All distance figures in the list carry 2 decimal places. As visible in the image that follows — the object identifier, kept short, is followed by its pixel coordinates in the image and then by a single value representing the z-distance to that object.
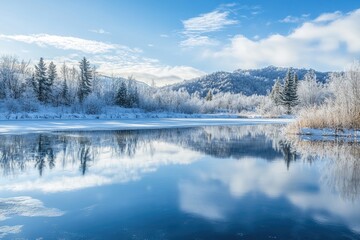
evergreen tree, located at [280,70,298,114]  60.86
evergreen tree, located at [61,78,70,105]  57.02
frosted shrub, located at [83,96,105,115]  47.62
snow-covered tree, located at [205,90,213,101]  109.23
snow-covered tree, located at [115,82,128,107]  61.38
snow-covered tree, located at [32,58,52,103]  54.25
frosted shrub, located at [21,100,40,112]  43.56
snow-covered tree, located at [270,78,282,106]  65.14
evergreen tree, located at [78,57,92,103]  62.09
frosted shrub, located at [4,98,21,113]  41.86
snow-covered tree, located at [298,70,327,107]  60.78
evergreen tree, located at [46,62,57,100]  55.07
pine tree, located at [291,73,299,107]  60.91
